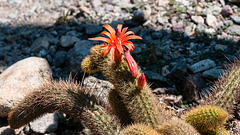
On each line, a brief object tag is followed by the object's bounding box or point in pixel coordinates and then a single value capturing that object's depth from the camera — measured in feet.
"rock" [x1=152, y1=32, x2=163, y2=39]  18.16
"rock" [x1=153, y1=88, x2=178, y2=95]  13.65
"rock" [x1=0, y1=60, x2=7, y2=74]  17.22
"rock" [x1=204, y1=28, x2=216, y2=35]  17.85
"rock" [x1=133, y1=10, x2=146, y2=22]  19.17
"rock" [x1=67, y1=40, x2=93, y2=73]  15.91
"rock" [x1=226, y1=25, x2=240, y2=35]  17.63
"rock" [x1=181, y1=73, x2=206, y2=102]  12.99
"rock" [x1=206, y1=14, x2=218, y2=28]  18.51
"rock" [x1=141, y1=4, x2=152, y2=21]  19.40
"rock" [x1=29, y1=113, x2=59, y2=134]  12.37
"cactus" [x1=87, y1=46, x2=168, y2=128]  9.21
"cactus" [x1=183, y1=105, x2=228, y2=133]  8.84
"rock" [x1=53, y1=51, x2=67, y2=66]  17.42
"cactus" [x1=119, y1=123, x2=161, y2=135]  7.84
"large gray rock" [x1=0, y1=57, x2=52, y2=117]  12.99
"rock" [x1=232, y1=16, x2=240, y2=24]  18.19
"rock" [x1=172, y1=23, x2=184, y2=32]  18.44
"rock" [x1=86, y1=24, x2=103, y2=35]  19.21
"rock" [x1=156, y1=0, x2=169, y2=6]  21.06
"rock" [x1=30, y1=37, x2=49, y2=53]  18.62
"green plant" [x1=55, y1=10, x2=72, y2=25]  20.95
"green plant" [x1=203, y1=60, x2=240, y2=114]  10.12
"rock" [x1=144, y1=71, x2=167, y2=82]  14.52
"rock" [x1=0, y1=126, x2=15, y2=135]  12.22
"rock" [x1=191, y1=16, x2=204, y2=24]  18.81
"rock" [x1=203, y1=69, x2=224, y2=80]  13.54
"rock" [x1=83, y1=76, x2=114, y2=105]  12.45
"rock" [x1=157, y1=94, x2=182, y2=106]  13.19
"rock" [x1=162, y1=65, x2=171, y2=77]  14.92
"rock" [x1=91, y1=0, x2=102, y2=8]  22.23
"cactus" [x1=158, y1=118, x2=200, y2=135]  7.95
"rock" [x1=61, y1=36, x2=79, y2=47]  18.42
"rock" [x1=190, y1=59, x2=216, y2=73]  14.66
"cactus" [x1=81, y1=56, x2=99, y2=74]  11.16
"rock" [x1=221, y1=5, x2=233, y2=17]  18.94
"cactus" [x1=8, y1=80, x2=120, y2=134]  9.82
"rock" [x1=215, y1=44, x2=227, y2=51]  16.16
